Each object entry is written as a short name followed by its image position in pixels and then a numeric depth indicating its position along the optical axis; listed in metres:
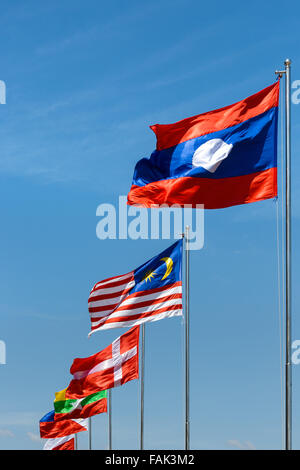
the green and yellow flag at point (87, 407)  47.22
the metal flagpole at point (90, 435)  72.81
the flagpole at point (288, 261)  18.48
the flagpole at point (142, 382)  40.50
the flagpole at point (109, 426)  52.44
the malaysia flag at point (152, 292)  30.16
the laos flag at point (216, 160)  21.02
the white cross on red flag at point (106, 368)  36.09
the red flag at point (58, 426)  56.78
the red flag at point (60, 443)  64.69
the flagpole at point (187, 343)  31.51
